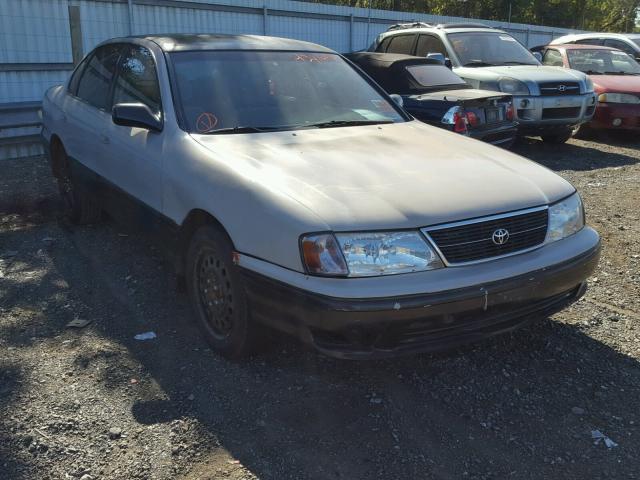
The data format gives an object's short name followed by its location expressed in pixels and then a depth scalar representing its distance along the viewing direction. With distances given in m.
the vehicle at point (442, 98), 7.61
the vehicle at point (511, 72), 9.35
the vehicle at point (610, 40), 13.59
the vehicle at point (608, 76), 10.43
